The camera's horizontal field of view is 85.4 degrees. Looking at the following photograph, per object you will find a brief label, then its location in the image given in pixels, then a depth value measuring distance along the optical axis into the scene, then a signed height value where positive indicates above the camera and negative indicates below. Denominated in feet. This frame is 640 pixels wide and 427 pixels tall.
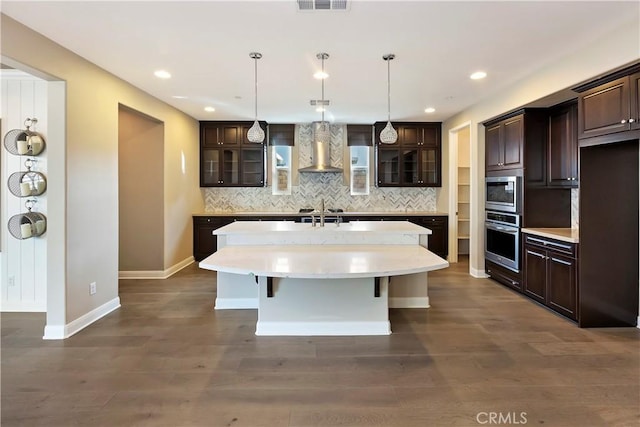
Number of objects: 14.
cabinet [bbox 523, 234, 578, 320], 11.20 -2.16
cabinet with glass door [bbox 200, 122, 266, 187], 21.48 +3.53
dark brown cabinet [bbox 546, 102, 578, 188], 12.62 +2.47
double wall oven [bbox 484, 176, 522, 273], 14.17 -0.35
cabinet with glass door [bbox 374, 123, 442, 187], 21.76 +3.48
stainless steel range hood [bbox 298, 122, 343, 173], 20.59 +3.32
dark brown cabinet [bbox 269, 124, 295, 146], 21.94 +5.07
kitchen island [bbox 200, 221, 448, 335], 8.35 -1.32
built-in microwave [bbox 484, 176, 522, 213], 14.15 +0.85
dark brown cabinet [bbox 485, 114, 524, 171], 14.03 +2.99
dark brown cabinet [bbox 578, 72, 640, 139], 8.98 +2.93
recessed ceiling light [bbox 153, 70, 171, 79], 12.41 +5.08
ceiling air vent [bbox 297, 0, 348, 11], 7.72 +4.71
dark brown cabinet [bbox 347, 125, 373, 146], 22.18 +5.00
